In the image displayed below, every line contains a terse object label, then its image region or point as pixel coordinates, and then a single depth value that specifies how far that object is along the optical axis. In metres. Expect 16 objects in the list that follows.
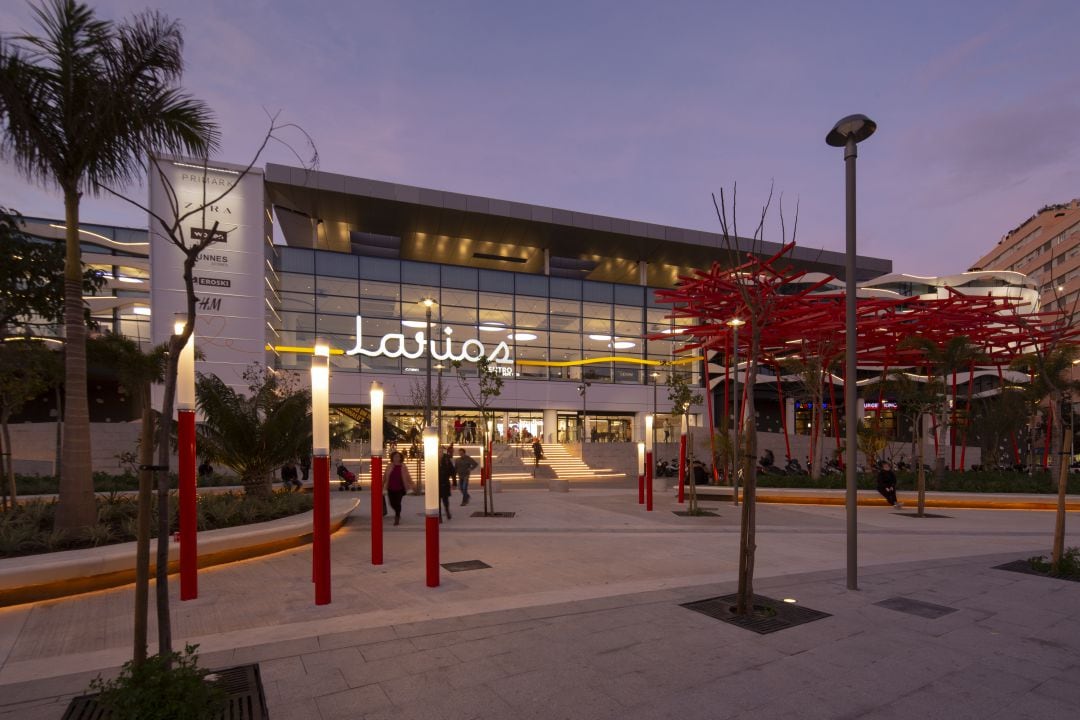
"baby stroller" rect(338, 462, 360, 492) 23.61
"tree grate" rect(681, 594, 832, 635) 5.93
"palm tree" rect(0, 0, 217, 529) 5.07
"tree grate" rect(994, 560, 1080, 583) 8.13
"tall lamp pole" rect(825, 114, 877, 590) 7.42
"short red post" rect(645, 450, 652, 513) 16.41
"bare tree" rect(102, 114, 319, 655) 3.83
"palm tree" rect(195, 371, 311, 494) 12.55
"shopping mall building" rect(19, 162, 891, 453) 34.75
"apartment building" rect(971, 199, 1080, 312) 65.56
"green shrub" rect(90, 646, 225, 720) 3.49
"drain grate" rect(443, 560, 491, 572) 8.77
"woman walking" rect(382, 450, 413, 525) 12.49
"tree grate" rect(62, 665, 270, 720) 3.92
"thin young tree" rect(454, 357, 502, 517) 17.95
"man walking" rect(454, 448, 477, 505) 16.98
